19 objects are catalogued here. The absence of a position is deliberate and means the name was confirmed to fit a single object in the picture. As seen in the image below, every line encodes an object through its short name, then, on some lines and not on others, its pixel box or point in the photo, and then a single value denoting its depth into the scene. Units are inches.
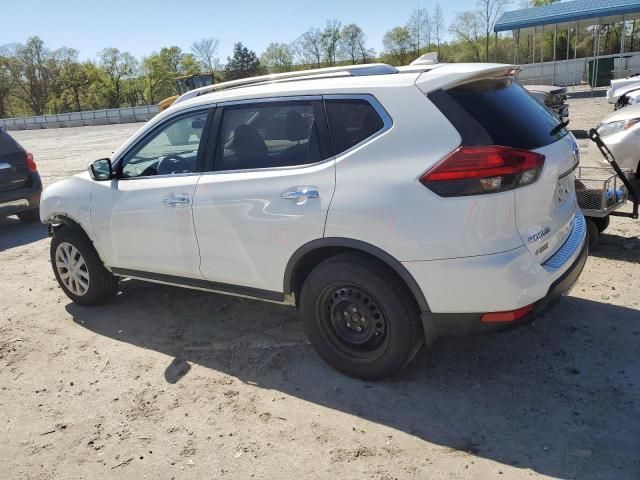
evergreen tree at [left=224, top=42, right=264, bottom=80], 2472.9
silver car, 258.4
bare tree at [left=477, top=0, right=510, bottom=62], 2287.2
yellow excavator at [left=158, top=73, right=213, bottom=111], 1471.8
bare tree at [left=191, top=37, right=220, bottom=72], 2947.8
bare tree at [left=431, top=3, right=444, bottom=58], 2492.6
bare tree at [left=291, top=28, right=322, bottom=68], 2613.2
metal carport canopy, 1040.2
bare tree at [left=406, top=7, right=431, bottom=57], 2472.9
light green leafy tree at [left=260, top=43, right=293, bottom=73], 2824.8
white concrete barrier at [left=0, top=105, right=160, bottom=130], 1812.3
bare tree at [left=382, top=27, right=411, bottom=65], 2471.7
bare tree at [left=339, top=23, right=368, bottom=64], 2571.4
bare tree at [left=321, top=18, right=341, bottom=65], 2571.4
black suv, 333.4
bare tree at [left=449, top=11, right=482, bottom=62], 2365.2
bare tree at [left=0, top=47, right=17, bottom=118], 2812.5
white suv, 114.3
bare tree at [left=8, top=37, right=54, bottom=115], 2837.1
